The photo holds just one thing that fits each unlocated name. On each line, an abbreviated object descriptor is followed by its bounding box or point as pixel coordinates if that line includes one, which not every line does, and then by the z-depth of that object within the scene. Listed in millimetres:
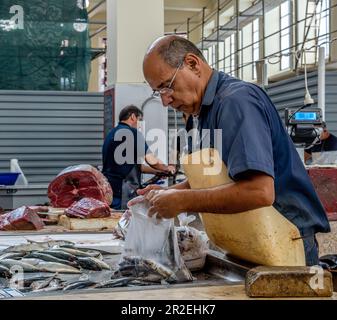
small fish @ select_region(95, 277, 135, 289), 2136
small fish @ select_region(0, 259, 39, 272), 2469
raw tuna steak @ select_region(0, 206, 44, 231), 3900
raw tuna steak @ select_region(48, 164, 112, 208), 4801
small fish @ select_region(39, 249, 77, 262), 2610
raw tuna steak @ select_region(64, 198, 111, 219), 4070
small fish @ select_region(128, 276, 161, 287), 2172
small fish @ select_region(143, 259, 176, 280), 2275
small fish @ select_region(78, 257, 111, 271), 2545
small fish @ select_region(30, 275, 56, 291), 2174
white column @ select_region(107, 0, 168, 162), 7852
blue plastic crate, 6781
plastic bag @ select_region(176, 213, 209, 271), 2486
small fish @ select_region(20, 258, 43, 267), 2518
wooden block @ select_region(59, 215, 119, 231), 3979
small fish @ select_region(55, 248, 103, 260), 2691
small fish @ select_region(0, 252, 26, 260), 2643
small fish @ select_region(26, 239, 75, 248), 3015
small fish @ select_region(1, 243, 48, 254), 2826
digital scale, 4898
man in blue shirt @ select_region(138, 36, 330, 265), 2021
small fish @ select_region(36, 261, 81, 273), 2469
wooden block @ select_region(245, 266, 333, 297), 1899
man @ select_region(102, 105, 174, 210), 5977
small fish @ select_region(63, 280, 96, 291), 2133
